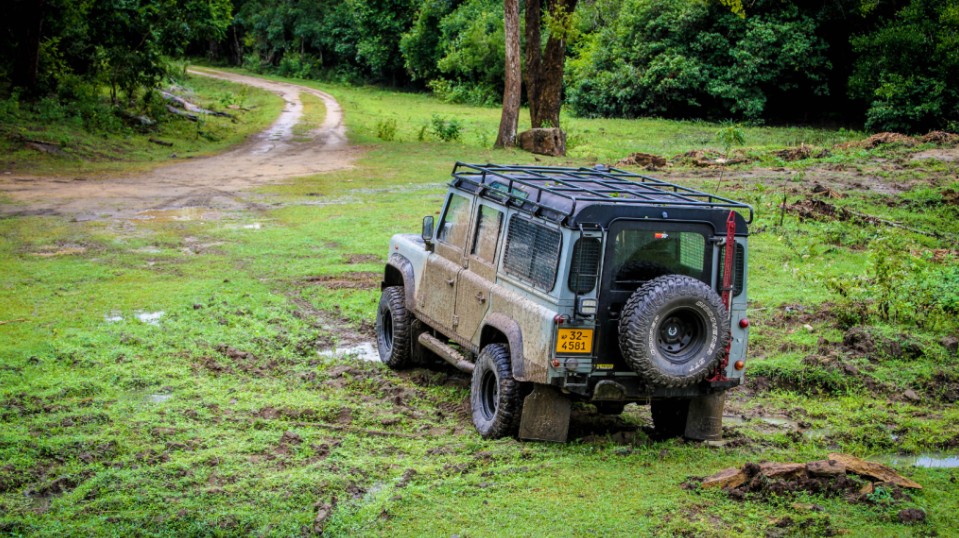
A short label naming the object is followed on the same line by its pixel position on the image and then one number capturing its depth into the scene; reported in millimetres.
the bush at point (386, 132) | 32559
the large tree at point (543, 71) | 30922
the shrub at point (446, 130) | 32375
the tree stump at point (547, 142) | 29438
